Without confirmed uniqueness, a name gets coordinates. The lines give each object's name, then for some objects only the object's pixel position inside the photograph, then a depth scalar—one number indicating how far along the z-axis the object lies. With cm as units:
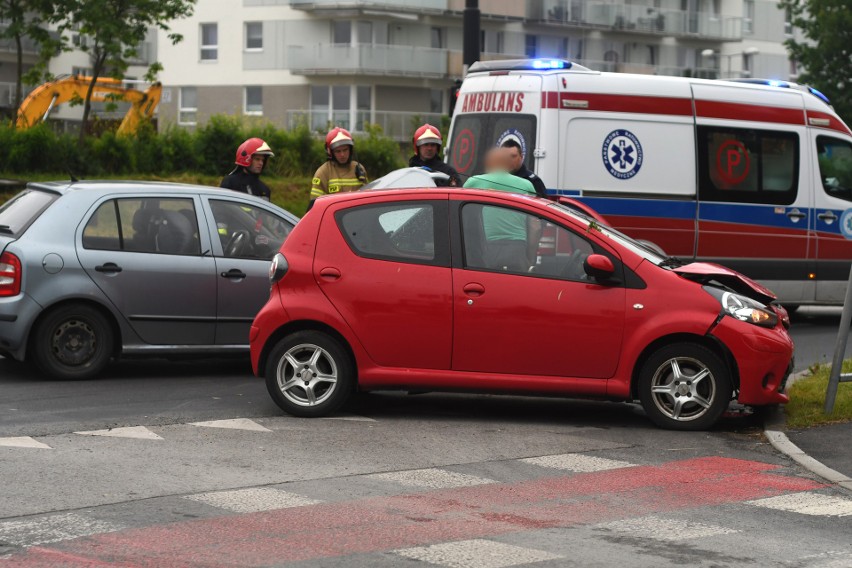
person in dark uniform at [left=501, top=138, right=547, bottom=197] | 1242
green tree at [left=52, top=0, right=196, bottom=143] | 3266
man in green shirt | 996
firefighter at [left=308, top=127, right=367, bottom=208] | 1360
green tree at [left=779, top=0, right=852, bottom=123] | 5678
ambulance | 1530
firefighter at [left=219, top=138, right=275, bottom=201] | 1391
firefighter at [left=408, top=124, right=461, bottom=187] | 1346
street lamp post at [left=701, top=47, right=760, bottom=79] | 6769
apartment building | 6388
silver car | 1141
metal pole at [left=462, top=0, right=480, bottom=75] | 1811
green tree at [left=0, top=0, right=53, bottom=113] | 3309
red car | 977
